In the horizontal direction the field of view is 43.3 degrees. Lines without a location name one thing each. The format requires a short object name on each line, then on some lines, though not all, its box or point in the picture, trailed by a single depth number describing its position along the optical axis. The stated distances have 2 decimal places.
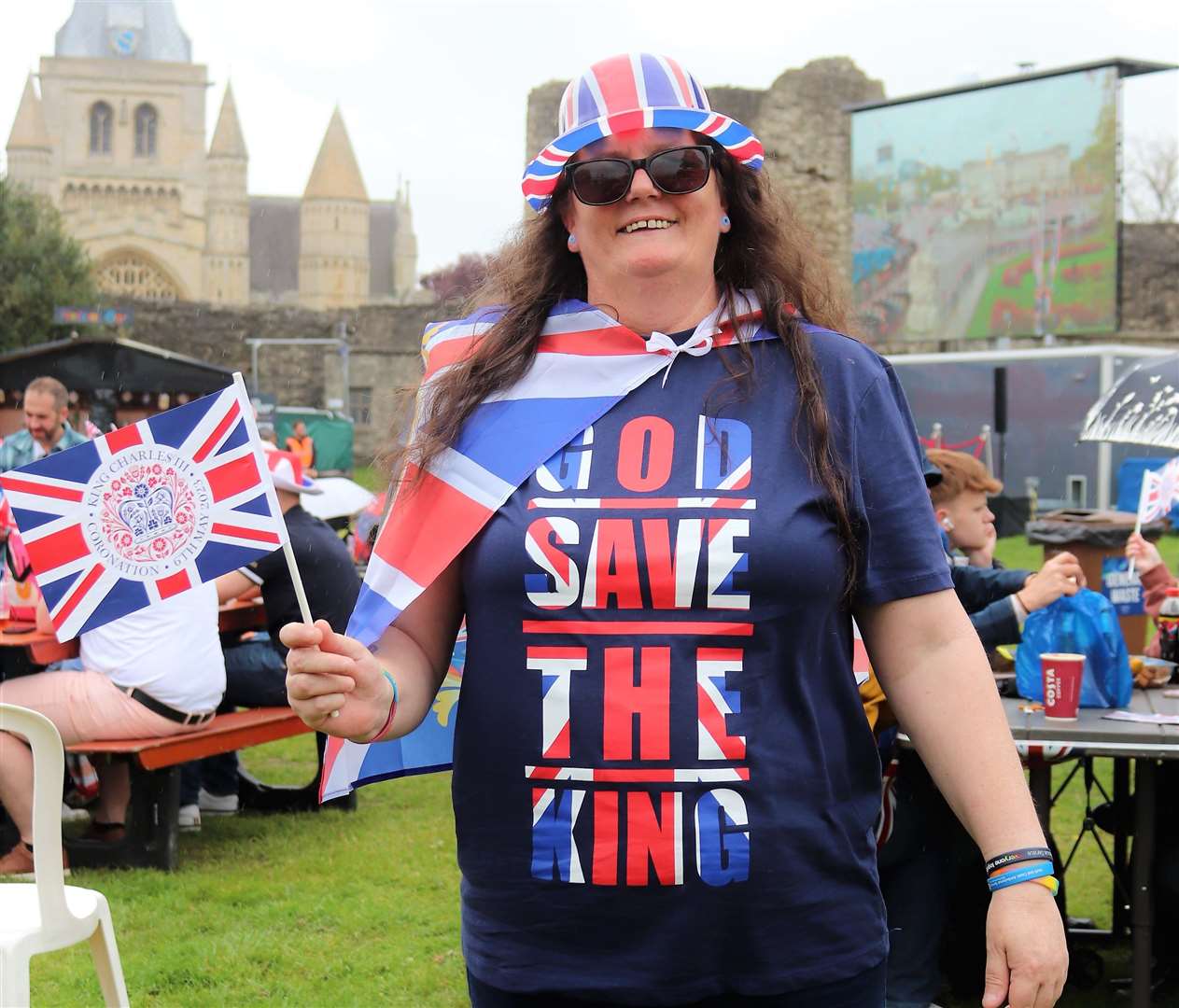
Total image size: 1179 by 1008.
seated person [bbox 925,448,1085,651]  3.82
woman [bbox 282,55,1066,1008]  1.66
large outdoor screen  22.88
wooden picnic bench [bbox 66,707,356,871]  5.17
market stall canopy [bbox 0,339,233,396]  16.27
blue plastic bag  3.69
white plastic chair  2.75
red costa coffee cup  3.50
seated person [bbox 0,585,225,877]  5.11
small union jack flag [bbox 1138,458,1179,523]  4.79
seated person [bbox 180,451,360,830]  5.57
